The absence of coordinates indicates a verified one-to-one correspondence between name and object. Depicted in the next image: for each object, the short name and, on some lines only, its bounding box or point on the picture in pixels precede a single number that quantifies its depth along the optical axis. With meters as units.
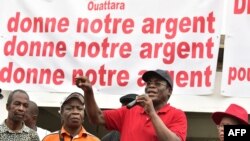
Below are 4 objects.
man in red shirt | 5.63
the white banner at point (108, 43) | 9.91
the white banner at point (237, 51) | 9.69
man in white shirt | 8.00
